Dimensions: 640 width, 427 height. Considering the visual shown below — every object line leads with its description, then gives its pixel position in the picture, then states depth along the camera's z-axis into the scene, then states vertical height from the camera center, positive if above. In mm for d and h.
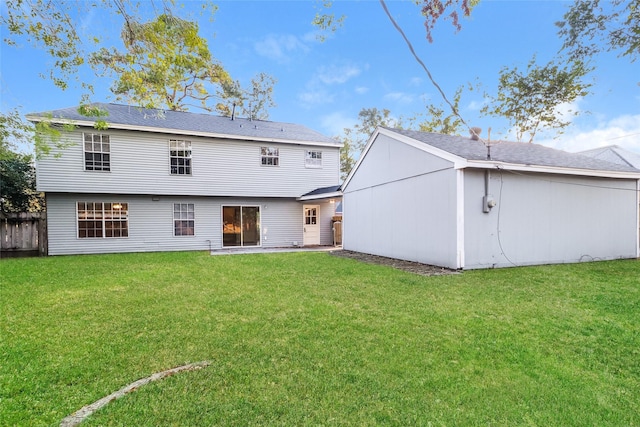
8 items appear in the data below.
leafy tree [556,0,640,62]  8297 +4869
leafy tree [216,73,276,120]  22245 +7919
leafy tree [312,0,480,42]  3452 +2272
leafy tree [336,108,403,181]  27562 +6685
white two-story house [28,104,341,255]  11578 +1024
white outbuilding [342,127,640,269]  7465 -11
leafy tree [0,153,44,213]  12500 +1122
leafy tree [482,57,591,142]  18609 +6783
